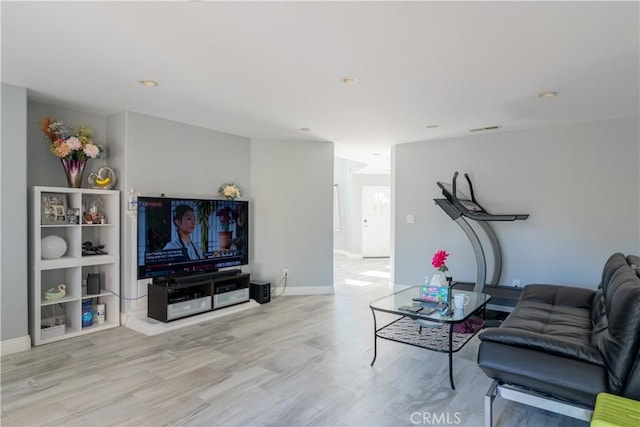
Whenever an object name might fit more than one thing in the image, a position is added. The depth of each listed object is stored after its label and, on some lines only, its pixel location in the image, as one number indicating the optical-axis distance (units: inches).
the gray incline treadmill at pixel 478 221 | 170.4
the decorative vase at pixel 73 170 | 141.0
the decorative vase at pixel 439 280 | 124.3
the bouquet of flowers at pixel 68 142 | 135.3
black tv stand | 150.6
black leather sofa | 67.9
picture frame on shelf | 134.5
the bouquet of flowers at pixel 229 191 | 184.1
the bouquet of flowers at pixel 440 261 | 125.3
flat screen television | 150.2
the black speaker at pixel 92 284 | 147.9
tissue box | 120.6
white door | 374.6
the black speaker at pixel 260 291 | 187.6
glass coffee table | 107.5
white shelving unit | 128.2
